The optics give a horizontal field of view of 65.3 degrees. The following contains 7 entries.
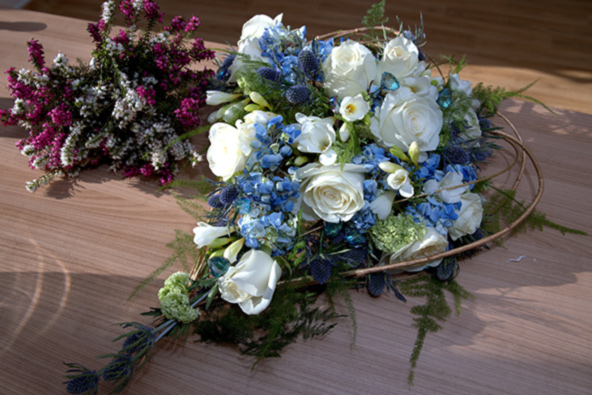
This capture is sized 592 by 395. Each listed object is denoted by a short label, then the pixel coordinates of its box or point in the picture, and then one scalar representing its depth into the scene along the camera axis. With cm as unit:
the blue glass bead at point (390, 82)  104
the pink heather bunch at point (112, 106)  127
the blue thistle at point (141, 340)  93
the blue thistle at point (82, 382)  90
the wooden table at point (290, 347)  97
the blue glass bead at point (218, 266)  95
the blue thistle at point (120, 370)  90
